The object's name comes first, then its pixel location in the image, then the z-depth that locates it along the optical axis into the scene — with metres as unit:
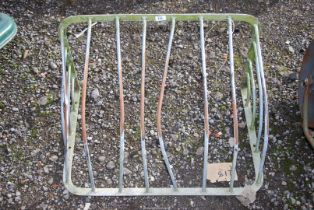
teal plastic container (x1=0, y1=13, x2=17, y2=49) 2.26
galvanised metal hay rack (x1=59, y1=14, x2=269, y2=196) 2.17
